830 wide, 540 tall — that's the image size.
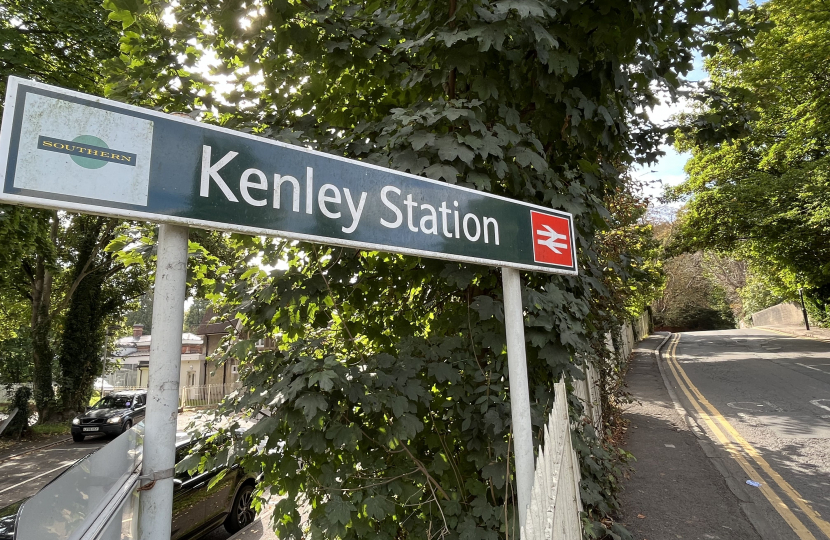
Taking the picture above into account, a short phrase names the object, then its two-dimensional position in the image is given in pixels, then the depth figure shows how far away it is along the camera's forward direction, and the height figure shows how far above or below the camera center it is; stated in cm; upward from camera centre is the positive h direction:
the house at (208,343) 3274 -26
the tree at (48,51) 934 +682
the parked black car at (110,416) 1451 -243
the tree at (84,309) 1733 +139
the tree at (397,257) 242 +73
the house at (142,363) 3884 -222
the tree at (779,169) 1497 +633
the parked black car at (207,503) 520 -208
